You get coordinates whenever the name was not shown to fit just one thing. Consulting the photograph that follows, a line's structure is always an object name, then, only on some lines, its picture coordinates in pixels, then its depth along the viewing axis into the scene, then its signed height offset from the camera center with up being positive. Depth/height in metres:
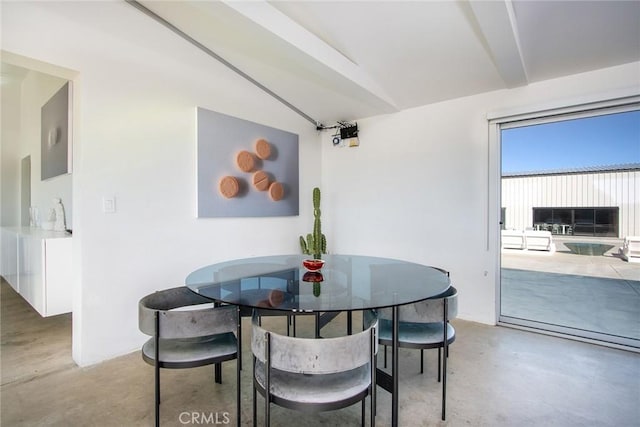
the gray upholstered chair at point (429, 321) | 1.63 -0.59
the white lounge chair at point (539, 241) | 3.01 -0.28
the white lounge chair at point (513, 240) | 3.10 -0.28
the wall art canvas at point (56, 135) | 2.68 +0.76
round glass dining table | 1.43 -0.41
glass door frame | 2.51 +0.57
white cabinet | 2.40 -0.49
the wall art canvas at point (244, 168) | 2.84 +0.46
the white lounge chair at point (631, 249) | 2.55 -0.31
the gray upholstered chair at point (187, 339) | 1.40 -0.63
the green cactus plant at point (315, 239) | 3.77 -0.33
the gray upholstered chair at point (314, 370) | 1.11 -0.58
